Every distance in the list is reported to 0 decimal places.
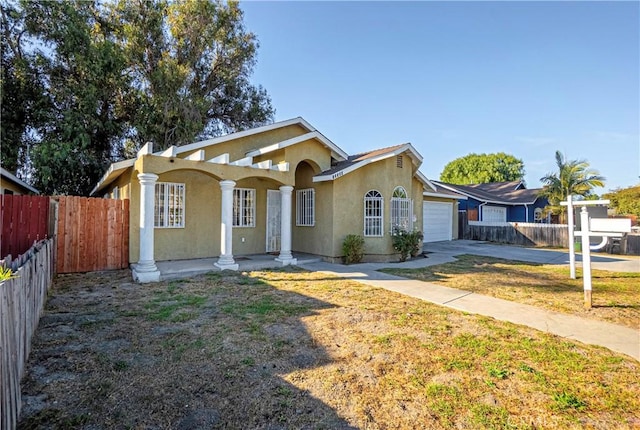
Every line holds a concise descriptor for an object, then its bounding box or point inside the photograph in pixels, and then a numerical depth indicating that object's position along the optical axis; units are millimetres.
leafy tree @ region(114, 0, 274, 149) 17906
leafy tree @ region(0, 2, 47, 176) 15000
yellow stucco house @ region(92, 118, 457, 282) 10156
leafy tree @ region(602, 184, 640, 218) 23464
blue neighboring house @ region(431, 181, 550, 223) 24891
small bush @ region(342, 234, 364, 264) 11461
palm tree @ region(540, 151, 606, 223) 22297
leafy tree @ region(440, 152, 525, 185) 51969
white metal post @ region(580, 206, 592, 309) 6488
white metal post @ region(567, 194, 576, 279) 7824
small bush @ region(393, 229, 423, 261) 12203
